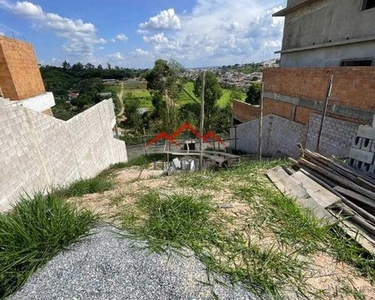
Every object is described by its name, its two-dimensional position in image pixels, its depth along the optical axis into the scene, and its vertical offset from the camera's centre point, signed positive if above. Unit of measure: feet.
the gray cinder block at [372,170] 13.55 -6.76
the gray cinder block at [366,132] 13.67 -4.59
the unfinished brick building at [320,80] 20.19 -2.08
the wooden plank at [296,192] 10.65 -7.35
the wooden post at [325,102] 18.44 -3.61
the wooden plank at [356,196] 10.99 -7.00
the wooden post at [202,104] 19.18 -3.35
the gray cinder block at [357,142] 14.38 -5.40
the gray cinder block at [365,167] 13.94 -6.81
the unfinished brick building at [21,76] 19.90 +0.05
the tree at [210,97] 90.48 -12.35
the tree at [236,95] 98.86 -13.47
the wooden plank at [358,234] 8.89 -7.32
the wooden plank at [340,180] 11.41 -6.87
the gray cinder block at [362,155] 13.73 -6.12
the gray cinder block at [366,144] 13.76 -5.31
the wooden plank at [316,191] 11.41 -7.19
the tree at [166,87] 76.84 -6.49
